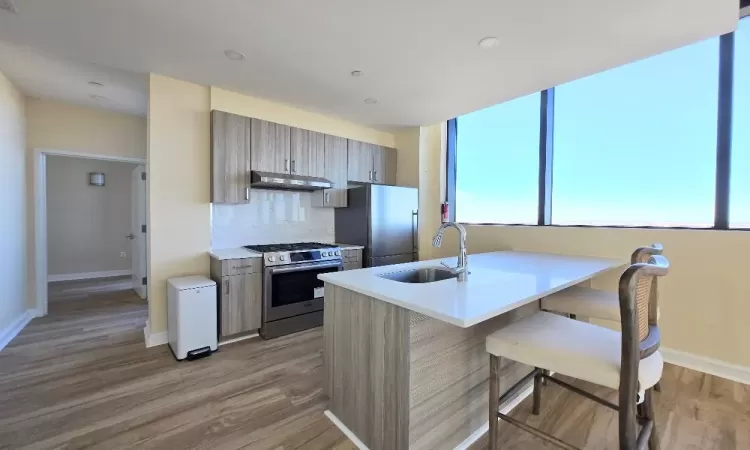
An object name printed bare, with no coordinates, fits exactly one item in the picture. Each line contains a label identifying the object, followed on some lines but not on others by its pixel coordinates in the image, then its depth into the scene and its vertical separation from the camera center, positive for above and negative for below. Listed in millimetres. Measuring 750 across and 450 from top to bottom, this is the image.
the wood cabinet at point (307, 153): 3488 +768
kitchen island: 1341 -651
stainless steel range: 3004 -684
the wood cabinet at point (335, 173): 3793 +579
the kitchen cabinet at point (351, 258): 3597 -464
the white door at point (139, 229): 4371 -184
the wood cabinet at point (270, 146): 3221 +779
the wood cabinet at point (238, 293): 2820 -713
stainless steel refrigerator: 3736 -45
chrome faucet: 1647 -183
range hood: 3156 +403
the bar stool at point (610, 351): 1083 -527
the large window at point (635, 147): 2344 +701
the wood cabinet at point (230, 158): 3014 +607
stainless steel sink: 1959 -360
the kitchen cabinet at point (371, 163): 4062 +777
